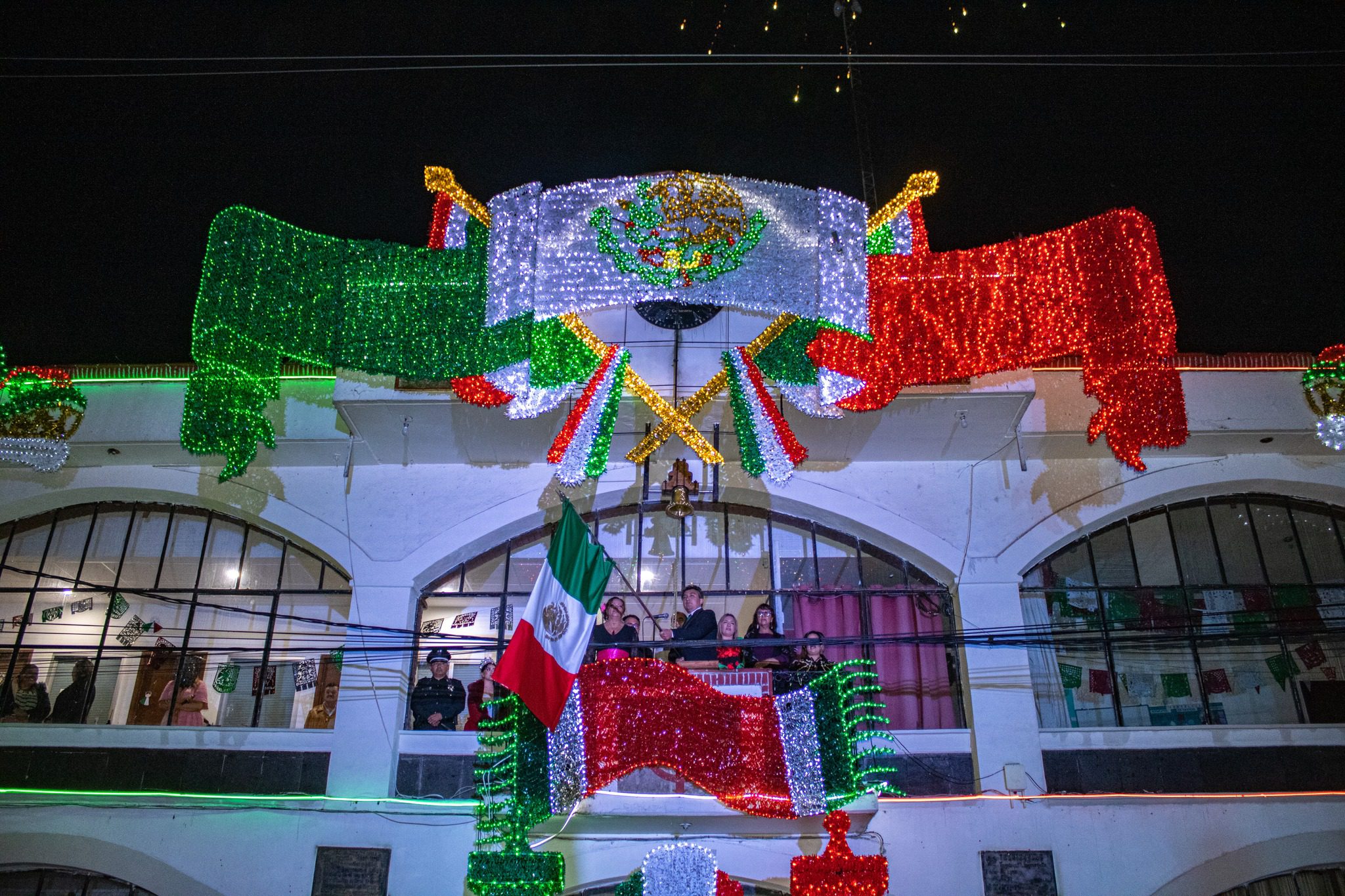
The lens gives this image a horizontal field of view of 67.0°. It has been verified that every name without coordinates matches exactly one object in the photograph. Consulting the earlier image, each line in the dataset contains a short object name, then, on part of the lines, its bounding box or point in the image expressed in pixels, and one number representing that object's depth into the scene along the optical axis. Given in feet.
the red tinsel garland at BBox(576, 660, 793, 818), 30.48
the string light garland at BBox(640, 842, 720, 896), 30.73
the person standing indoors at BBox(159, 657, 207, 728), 41.14
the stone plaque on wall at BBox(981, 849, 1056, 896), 32.50
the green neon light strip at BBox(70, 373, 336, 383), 38.63
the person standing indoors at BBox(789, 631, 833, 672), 32.81
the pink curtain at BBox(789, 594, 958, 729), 37.63
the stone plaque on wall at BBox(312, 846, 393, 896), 33.53
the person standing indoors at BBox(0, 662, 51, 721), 38.78
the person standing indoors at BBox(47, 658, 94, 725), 39.09
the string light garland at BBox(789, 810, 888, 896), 28.94
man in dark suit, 35.01
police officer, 36.99
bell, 34.06
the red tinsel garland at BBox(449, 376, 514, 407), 31.76
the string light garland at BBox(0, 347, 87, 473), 36.35
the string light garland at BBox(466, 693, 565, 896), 29.45
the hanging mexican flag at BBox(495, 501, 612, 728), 27.89
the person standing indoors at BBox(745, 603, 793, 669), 34.17
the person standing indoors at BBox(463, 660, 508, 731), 37.68
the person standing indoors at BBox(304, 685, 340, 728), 45.29
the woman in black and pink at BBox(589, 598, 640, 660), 34.37
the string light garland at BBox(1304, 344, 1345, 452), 33.27
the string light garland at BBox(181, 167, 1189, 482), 29.48
